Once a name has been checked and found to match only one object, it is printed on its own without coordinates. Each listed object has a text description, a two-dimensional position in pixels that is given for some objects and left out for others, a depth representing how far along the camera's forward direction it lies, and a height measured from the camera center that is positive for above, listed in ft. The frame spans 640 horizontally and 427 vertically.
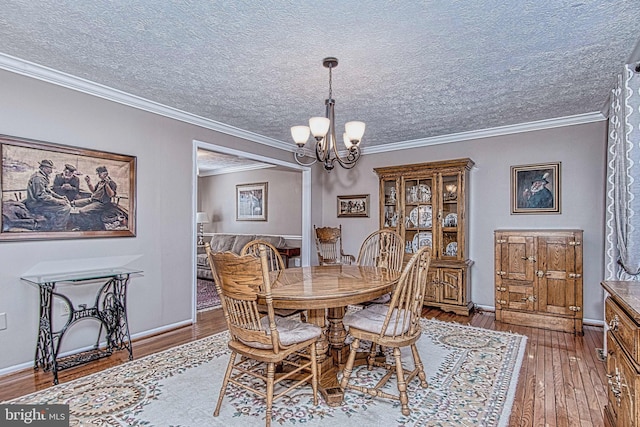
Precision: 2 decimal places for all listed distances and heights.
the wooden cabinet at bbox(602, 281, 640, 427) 4.84 -2.11
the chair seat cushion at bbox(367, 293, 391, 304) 10.02 -2.45
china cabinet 14.40 -0.17
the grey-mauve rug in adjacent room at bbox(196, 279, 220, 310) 16.01 -4.17
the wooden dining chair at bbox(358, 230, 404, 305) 11.65 -1.23
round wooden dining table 6.91 -1.63
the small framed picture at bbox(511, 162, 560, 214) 13.56 +1.10
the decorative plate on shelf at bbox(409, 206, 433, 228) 15.37 -0.01
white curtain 7.63 +1.00
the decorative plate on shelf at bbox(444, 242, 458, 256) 14.70 -1.41
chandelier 8.19 +2.04
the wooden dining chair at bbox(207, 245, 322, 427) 6.21 -2.13
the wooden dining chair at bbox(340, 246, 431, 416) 6.95 -2.36
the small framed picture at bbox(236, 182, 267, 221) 23.68 +0.93
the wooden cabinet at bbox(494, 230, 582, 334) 12.24 -2.27
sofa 21.59 -1.83
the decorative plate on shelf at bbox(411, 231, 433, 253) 15.34 -1.05
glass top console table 8.82 -2.77
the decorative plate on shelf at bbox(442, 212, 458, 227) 14.84 -0.18
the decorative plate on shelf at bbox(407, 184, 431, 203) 15.38 +0.98
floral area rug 6.73 -3.93
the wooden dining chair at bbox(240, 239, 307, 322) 9.36 -2.37
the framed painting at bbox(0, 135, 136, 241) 8.78 +0.64
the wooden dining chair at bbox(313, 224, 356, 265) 15.17 -1.48
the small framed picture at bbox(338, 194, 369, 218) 18.43 +0.51
